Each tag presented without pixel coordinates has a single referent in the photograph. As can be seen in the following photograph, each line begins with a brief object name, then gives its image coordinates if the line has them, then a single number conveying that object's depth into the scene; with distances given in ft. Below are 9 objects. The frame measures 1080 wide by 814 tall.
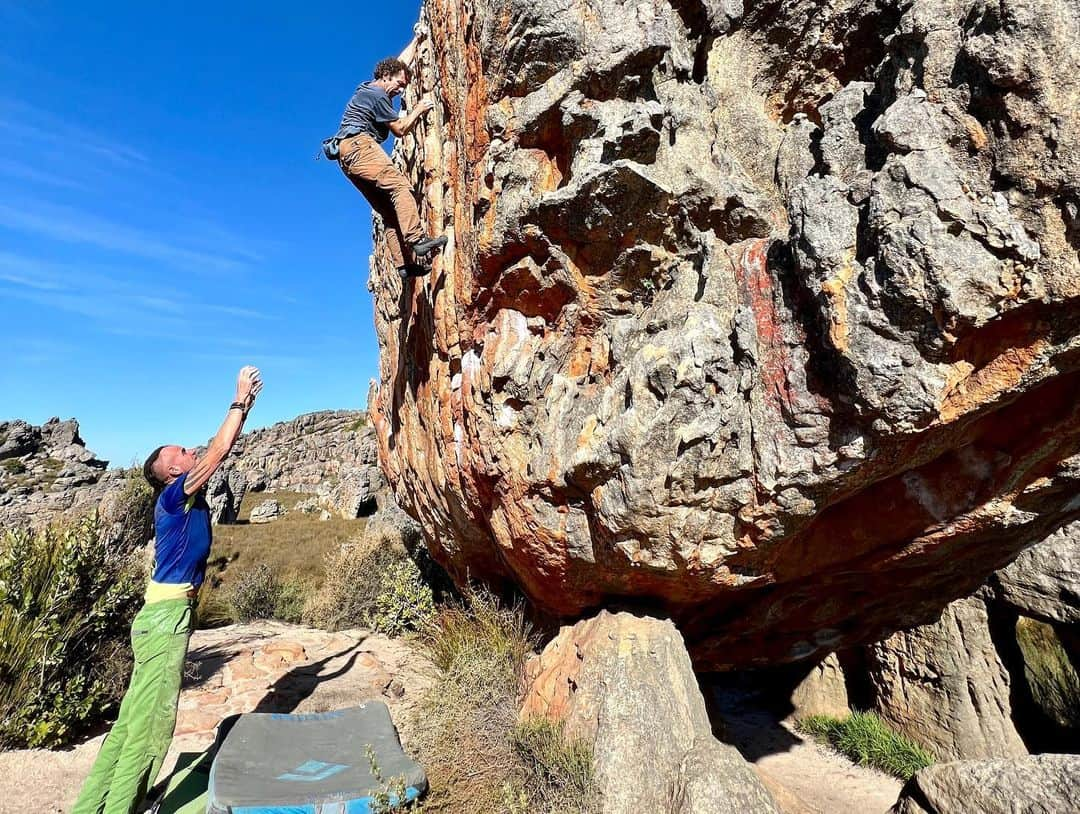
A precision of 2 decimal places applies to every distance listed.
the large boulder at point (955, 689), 19.04
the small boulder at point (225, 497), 89.81
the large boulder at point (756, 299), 8.68
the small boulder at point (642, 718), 10.90
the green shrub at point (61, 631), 16.98
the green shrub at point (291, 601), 33.06
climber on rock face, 15.42
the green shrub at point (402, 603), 27.91
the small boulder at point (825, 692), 22.74
